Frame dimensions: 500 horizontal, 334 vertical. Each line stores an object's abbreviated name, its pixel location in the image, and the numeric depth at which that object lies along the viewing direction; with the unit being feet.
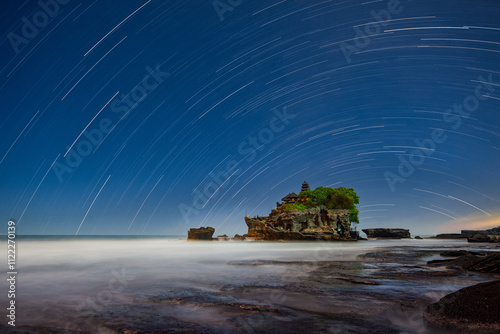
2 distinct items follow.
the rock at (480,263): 29.96
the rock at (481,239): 137.80
